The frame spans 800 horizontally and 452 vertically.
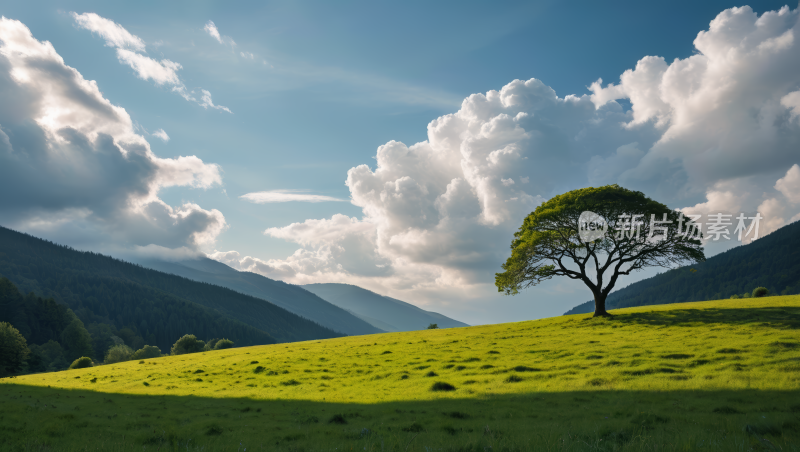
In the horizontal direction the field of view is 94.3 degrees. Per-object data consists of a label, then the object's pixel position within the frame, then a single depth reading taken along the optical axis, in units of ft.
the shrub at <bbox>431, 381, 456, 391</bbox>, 67.50
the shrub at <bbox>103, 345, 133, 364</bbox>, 366.43
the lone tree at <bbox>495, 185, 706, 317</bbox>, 136.46
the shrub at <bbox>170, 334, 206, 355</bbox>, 349.41
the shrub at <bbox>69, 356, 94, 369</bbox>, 252.62
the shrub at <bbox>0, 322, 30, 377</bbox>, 280.51
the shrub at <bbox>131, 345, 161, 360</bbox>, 365.61
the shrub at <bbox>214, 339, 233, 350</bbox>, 352.49
